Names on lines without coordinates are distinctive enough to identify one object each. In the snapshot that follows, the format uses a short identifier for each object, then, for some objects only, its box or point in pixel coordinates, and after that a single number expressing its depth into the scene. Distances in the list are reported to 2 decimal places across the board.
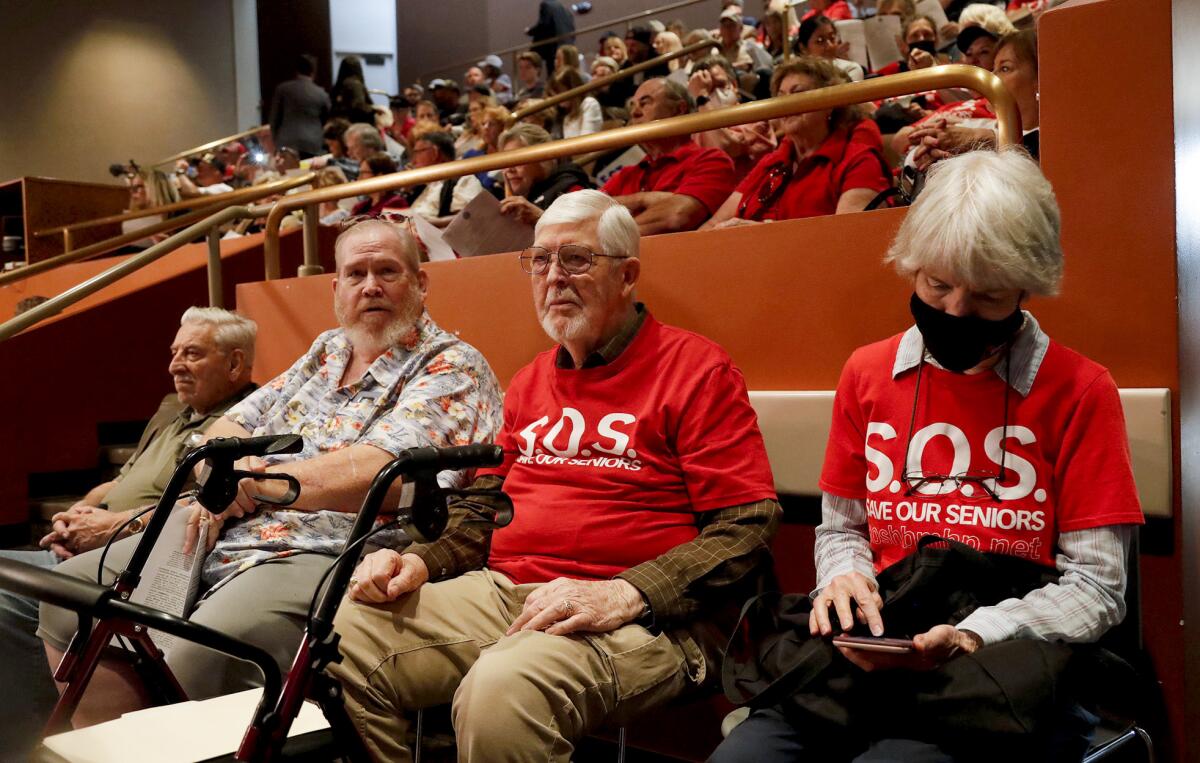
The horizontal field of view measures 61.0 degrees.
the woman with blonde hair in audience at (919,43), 5.40
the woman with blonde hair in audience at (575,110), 6.89
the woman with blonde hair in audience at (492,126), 5.78
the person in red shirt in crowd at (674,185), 3.52
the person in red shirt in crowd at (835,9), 6.98
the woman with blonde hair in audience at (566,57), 8.04
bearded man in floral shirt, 2.05
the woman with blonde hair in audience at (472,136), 6.35
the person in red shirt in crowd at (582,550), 1.70
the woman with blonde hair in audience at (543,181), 3.86
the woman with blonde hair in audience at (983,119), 2.37
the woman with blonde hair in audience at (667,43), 7.98
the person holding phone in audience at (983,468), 1.42
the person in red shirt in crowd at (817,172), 2.90
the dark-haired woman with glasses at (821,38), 5.72
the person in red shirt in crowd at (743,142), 4.09
